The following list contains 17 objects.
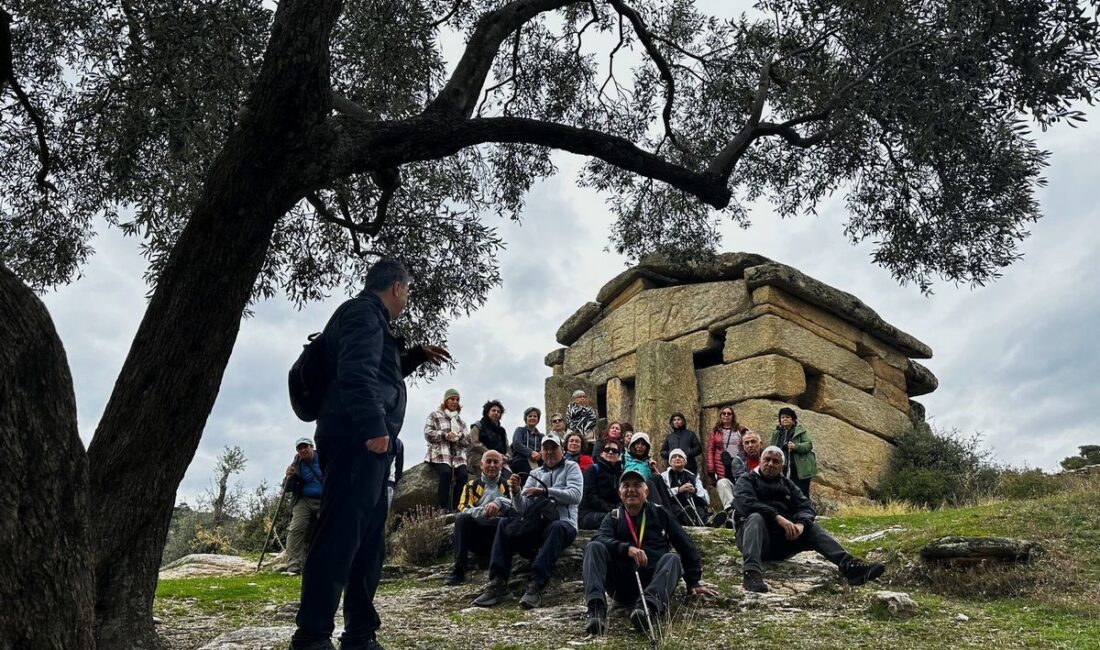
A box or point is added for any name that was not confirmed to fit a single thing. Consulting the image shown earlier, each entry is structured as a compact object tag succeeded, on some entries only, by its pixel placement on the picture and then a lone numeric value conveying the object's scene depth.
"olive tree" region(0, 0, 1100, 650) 5.57
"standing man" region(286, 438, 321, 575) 12.64
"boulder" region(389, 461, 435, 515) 15.65
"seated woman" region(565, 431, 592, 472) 11.84
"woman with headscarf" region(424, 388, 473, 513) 13.98
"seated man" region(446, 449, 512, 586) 10.43
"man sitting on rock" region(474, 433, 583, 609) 9.18
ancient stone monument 19.30
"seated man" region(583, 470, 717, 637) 7.46
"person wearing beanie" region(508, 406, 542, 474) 13.61
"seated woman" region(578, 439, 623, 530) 11.30
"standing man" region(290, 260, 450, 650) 5.23
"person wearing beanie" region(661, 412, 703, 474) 14.72
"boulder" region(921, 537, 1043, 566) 8.92
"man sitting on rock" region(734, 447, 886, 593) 8.62
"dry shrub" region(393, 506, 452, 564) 12.36
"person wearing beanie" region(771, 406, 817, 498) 13.59
